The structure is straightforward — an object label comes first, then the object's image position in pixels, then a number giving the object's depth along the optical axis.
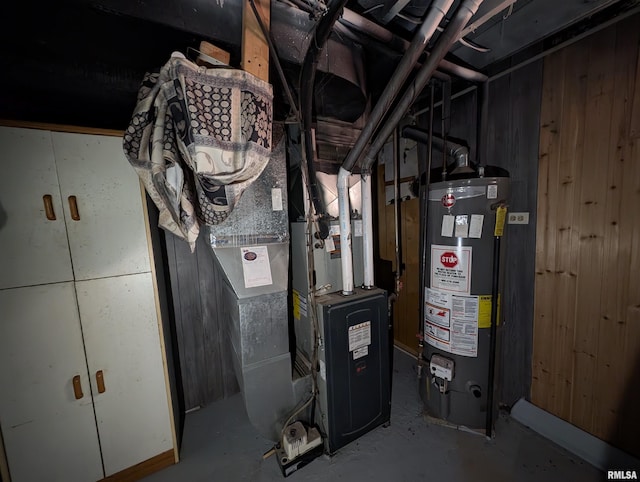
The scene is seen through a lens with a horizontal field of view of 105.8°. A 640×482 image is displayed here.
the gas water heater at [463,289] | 1.48
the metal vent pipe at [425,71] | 1.04
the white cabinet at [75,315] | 1.16
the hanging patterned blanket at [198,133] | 0.92
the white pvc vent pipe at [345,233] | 1.49
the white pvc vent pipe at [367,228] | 1.61
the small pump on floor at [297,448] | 1.41
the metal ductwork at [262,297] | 1.36
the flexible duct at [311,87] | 0.90
